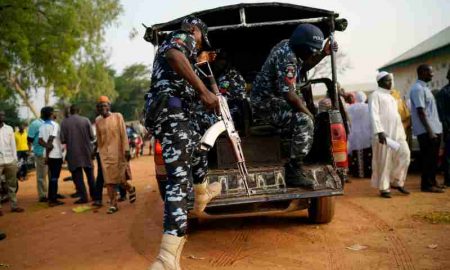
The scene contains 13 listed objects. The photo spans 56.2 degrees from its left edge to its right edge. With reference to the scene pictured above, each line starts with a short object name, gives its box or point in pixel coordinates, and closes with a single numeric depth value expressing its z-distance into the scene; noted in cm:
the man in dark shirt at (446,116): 717
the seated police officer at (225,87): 558
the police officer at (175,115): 311
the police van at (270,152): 434
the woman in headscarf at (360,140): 887
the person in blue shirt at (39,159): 863
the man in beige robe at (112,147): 690
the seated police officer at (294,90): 432
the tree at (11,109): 3067
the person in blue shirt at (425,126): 667
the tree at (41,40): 1478
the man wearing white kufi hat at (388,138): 658
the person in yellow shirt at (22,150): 1338
